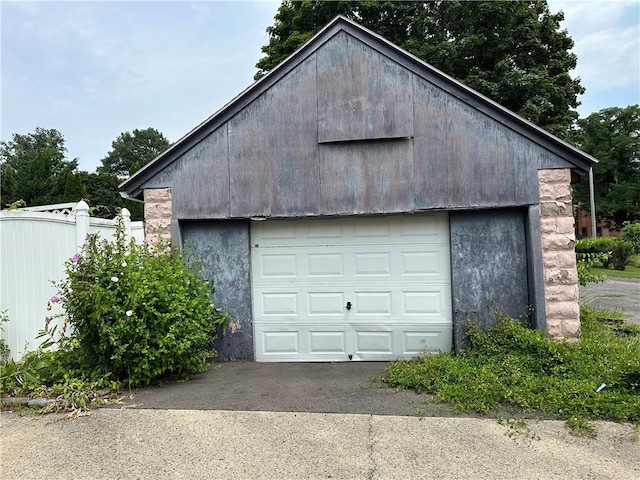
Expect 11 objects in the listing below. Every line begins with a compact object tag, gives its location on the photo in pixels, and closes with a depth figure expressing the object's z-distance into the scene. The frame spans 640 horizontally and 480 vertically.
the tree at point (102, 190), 36.28
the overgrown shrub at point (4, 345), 5.73
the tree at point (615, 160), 39.19
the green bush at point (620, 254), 20.25
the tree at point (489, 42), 15.19
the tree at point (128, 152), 59.53
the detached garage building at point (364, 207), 5.63
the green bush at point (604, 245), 19.86
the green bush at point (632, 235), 21.99
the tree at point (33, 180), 27.58
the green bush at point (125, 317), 4.81
